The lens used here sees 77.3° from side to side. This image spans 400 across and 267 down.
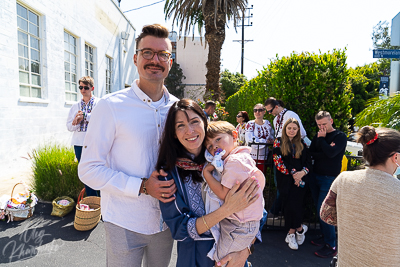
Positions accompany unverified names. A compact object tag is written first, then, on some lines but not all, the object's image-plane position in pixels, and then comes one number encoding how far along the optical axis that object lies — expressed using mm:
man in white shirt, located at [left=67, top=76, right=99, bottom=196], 4691
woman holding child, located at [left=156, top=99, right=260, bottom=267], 1641
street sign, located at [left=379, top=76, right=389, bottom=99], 8723
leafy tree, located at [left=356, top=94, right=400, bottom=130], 4720
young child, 1716
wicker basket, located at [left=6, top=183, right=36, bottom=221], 4258
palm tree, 11922
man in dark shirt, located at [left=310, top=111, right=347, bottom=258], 3619
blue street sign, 5078
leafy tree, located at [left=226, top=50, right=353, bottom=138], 4605
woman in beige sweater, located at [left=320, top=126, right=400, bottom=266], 1789
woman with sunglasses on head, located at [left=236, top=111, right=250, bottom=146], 6707
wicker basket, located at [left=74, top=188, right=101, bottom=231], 4031
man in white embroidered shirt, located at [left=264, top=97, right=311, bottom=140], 4629
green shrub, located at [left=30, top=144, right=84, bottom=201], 5078
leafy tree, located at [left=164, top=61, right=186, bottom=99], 31266
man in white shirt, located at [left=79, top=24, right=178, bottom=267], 1644
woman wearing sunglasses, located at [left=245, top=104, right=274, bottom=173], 5062
